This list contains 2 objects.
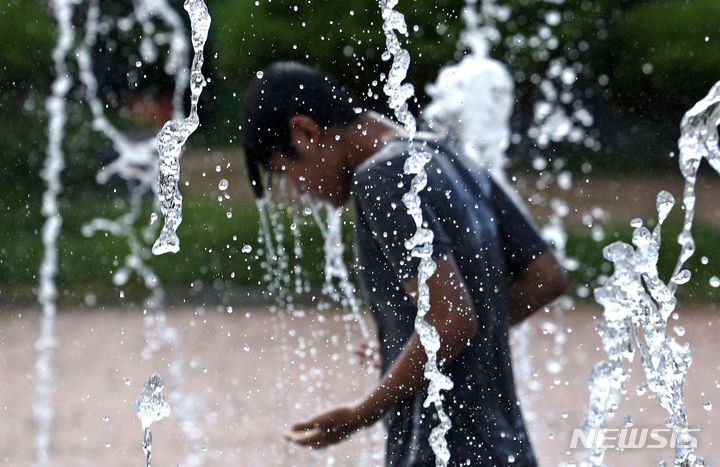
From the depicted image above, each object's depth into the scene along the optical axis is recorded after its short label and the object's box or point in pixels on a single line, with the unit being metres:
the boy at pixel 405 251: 5.27
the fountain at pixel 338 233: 5.74
